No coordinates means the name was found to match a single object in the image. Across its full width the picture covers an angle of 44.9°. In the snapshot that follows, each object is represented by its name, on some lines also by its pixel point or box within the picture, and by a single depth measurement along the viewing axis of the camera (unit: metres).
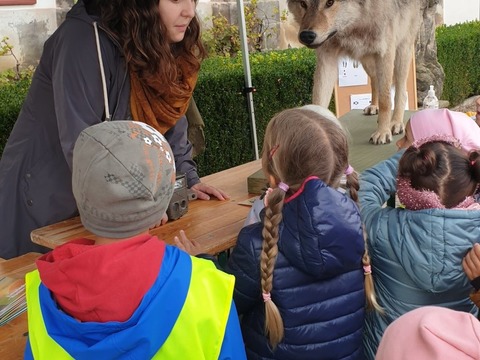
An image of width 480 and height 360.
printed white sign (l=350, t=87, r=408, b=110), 4.45
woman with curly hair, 1.97
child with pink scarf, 1.69
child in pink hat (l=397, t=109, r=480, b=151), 2.07
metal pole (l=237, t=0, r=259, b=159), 3.77
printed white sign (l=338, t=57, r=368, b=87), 4.46
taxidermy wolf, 2.67
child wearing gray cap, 1.22
